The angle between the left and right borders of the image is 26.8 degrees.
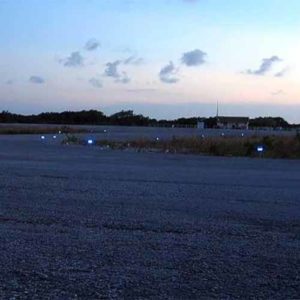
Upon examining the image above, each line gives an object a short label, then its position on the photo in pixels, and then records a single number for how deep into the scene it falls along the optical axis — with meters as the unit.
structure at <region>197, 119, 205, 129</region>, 145.45
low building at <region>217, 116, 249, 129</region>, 151.12
